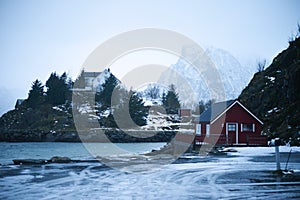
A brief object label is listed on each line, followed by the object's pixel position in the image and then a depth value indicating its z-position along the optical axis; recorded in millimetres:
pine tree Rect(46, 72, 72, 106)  92250
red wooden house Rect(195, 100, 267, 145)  35000
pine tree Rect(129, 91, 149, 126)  87425
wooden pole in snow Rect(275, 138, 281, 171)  15977
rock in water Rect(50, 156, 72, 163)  21472
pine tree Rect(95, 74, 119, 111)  93312
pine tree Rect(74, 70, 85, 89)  108812
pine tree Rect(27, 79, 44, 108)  91188
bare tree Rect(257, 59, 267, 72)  89125
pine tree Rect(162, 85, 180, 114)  111288
